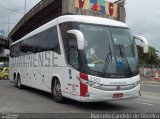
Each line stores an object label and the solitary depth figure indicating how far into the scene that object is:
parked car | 19.25
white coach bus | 5.13
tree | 40.25
